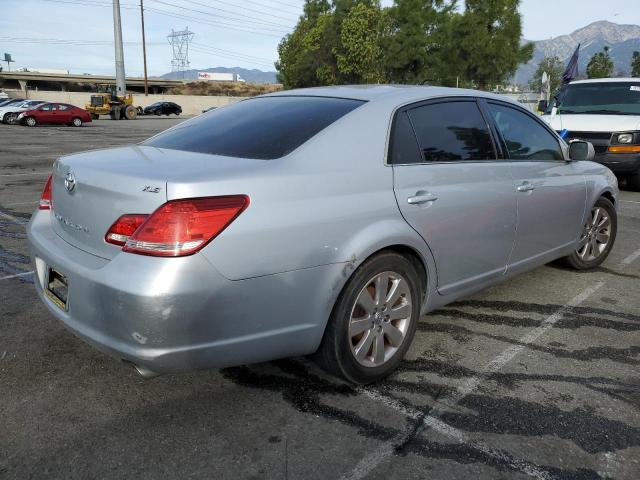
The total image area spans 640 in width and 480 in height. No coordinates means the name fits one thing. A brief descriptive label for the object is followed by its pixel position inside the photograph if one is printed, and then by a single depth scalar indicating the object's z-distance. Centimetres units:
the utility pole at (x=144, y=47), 6156
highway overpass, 8800
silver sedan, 226
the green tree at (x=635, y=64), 6675
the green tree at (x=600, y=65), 5906
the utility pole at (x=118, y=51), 4438
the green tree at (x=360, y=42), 5266
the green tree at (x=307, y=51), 5628
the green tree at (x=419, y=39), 4009
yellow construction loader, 4159
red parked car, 2898
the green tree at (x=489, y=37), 3797
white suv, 923
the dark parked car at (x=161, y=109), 5066
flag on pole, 1562
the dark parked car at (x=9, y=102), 3163
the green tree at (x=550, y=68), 7678
